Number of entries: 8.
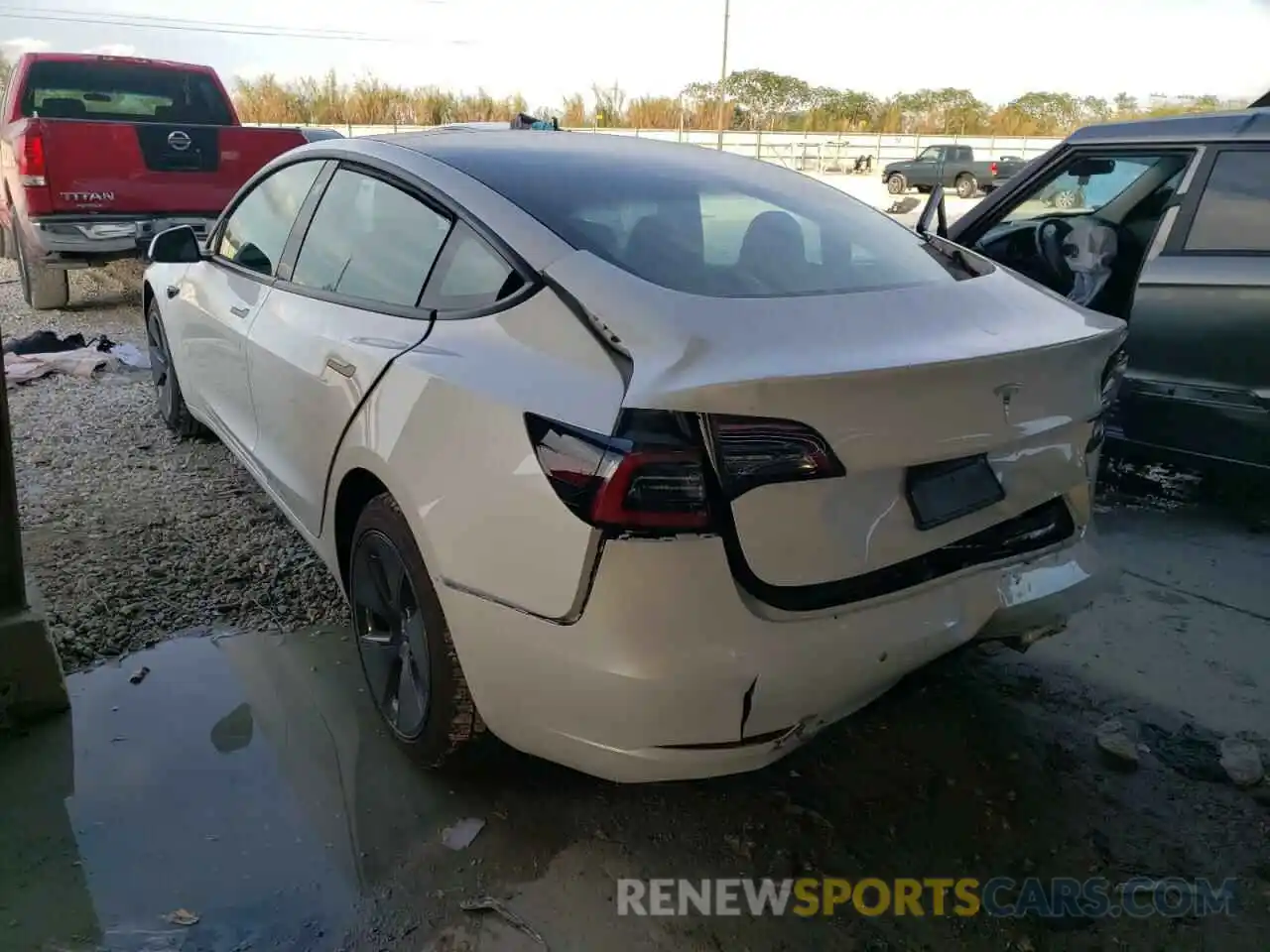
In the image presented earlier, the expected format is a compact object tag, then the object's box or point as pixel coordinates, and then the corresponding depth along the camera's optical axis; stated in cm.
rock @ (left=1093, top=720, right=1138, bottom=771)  268
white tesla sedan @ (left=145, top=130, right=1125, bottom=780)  189
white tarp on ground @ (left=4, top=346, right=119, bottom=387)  615
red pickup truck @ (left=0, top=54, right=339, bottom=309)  720
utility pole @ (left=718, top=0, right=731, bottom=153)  3664
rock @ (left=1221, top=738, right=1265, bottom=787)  262
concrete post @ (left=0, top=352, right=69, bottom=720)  265
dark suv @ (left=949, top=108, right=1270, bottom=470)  402
